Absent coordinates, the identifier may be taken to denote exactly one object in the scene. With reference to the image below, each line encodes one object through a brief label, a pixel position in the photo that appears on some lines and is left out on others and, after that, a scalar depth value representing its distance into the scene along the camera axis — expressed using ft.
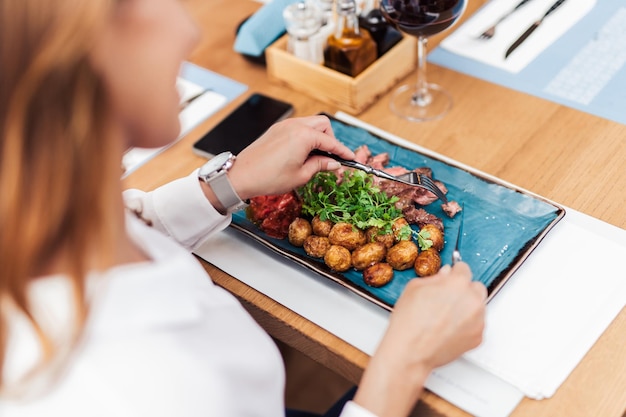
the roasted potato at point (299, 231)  3.26
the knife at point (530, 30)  4.43
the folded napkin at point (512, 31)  4.42
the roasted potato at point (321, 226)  3.25
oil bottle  4.13
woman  1.84
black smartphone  4.05
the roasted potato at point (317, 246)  3.18
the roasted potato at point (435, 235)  3.13
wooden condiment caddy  4.17
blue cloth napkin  4.65
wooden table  2.64
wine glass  3.66
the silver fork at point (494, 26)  4.60
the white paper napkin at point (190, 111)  4.14
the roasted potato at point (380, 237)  3.16
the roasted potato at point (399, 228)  3.16
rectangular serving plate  3.01
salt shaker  4.27
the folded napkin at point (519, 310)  2.67
